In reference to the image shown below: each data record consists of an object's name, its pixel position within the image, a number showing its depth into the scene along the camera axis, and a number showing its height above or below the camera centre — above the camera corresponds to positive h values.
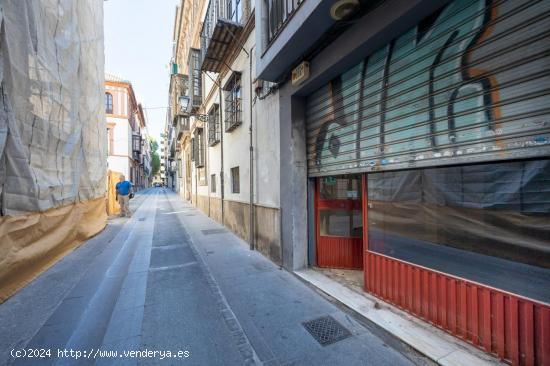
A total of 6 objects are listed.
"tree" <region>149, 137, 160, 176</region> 82.94 +10.27
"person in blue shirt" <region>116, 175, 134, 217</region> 12.04 -0.45
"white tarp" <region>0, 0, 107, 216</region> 3.74 +1.79
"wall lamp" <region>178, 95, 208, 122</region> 14.35 +5.25
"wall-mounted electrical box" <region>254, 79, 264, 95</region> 5.73 +2.47
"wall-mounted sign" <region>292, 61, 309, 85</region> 4.00 +1.97
